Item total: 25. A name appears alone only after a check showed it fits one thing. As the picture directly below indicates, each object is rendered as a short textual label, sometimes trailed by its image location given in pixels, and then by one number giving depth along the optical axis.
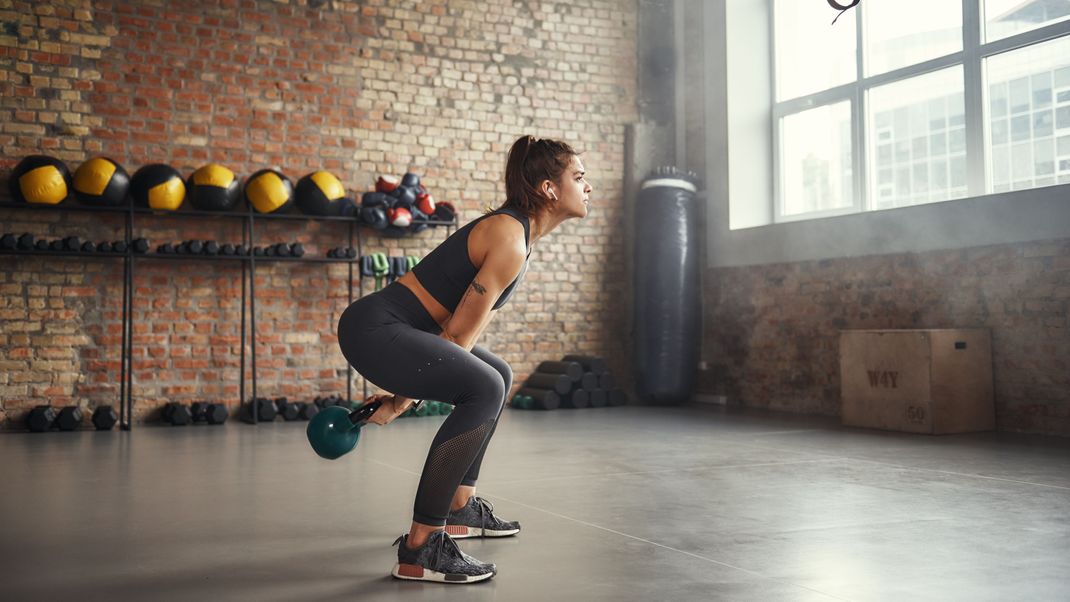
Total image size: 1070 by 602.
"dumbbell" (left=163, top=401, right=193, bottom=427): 7.00
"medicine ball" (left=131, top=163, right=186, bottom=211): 6.80
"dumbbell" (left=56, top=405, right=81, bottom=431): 6.65
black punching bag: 8.41
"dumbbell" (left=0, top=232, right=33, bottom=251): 6.46
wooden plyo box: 5.86
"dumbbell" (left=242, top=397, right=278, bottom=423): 7.24
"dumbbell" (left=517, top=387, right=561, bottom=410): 8.11
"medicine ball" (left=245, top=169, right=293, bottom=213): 7.16
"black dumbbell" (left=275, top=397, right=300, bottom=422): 7.33
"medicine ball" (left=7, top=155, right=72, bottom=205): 6.48
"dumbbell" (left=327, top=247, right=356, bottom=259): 7.54
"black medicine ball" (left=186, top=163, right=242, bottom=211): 7.00
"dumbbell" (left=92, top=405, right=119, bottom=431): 6.75
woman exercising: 2.54
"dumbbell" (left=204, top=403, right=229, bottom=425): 7.11
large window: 6.11
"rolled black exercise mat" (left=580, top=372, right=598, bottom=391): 8.37
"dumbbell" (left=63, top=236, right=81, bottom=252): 6.63
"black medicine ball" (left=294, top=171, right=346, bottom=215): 7.36
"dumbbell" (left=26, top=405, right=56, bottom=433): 6.61
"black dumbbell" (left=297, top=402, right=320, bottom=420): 7.39
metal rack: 6.82
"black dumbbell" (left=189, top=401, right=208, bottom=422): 7.10
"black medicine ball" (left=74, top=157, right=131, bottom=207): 6.61
